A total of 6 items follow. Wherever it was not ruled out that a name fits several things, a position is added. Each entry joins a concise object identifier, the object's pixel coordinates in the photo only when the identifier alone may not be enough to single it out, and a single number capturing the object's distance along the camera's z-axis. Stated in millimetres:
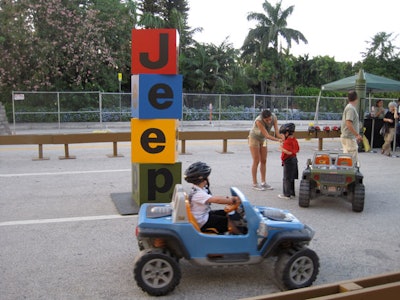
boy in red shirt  7320
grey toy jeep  6578
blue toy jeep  3803
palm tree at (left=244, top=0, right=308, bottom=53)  41844
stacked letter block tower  6508
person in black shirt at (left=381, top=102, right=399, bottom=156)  12984
